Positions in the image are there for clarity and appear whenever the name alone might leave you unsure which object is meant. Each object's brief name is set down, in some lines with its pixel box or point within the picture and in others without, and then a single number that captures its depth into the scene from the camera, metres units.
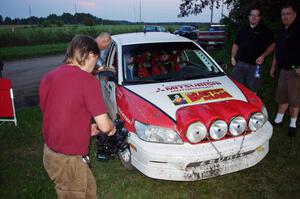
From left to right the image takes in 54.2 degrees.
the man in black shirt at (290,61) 4.54
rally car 3.09
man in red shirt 2.01
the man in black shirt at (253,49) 4.97
